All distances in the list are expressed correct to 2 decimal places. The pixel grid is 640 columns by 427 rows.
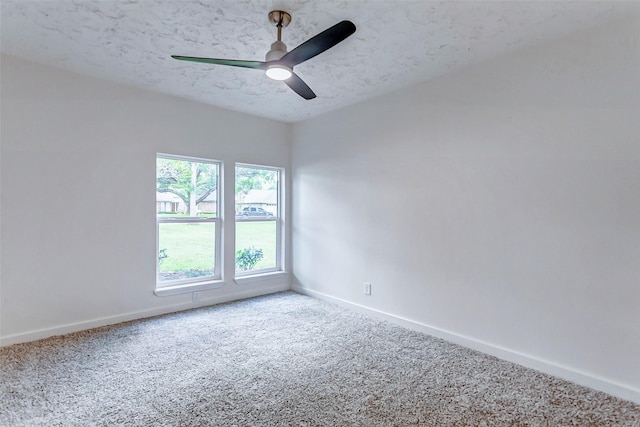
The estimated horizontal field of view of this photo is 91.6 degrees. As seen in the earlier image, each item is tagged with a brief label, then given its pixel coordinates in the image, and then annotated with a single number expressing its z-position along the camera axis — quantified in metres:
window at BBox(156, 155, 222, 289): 3.61
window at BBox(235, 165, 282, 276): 4.24
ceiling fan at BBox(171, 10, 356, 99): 1.82
